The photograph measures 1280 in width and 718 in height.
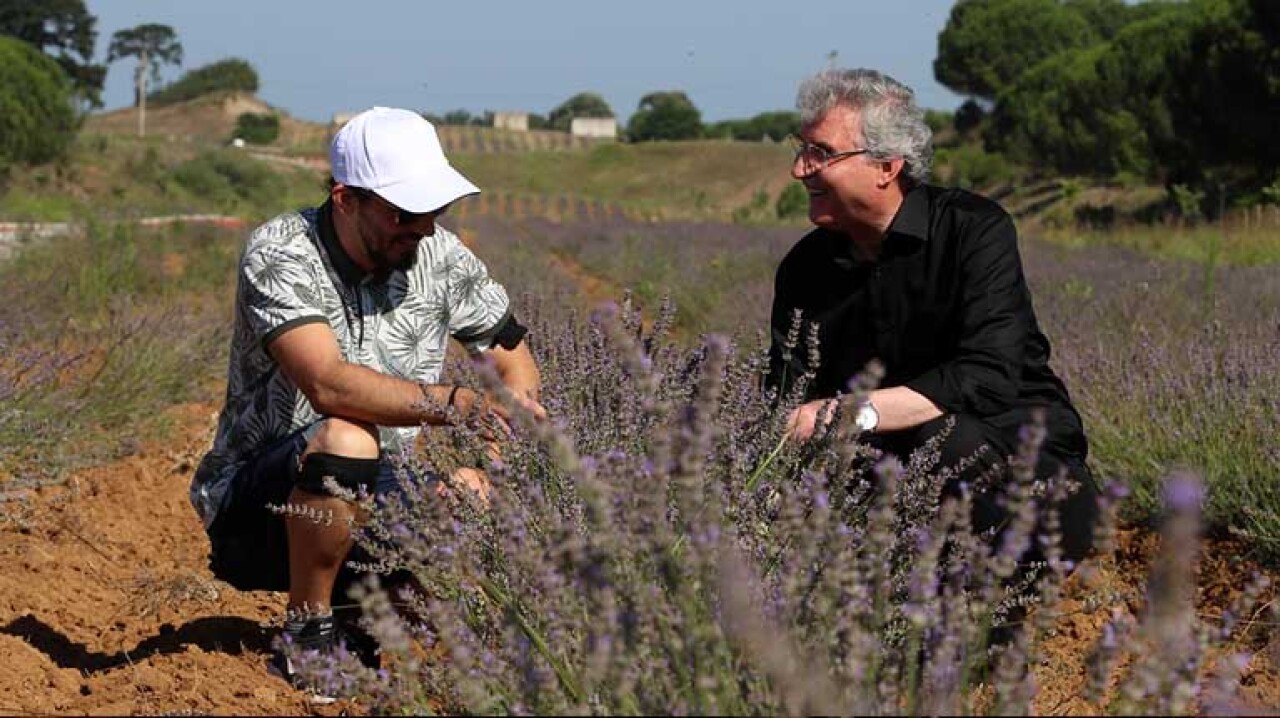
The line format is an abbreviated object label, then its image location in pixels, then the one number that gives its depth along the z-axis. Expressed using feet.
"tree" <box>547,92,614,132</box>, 398.42
